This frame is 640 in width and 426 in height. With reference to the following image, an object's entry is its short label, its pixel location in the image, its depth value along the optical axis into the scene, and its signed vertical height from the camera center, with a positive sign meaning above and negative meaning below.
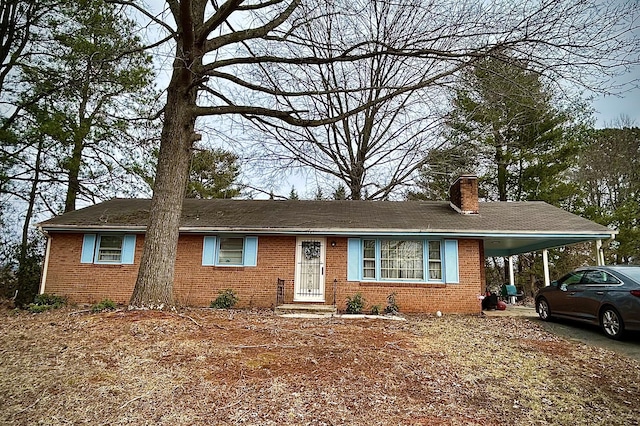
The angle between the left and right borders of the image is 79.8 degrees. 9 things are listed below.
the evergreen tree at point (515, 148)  17.42 +6.37
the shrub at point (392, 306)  11.20 -0.97
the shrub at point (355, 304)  11.13 -0.94
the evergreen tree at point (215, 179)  24.25 +5.95
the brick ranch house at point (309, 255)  11.53 +0.49
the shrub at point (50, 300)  11.47 -1.08
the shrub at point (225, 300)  11.50 -0.93
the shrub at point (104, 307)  8.04 -0.91
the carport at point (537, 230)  11.13 +1.36
